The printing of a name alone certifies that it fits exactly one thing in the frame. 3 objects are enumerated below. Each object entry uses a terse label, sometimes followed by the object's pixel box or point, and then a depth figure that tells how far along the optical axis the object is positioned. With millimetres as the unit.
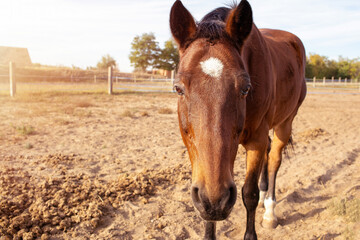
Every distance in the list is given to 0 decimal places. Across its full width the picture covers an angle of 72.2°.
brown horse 1456
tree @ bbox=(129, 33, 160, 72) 43125
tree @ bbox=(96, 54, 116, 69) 43244
